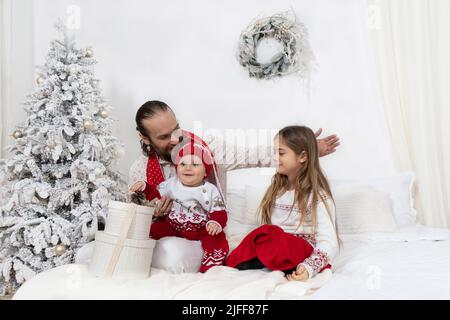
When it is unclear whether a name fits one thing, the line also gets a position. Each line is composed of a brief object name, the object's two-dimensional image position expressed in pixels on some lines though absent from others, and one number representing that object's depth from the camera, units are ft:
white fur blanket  4.71
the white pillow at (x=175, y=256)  5.79
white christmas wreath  9.25
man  8.14
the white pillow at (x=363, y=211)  7.68
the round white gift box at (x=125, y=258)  5.35
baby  6.61
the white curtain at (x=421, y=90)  7.94
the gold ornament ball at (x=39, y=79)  7.40
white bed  4.71
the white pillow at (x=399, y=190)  8.11
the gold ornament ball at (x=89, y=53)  7.57
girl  5.65
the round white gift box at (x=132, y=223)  5.53
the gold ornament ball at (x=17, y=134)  7.29
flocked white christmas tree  7.03
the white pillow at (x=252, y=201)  8.01
